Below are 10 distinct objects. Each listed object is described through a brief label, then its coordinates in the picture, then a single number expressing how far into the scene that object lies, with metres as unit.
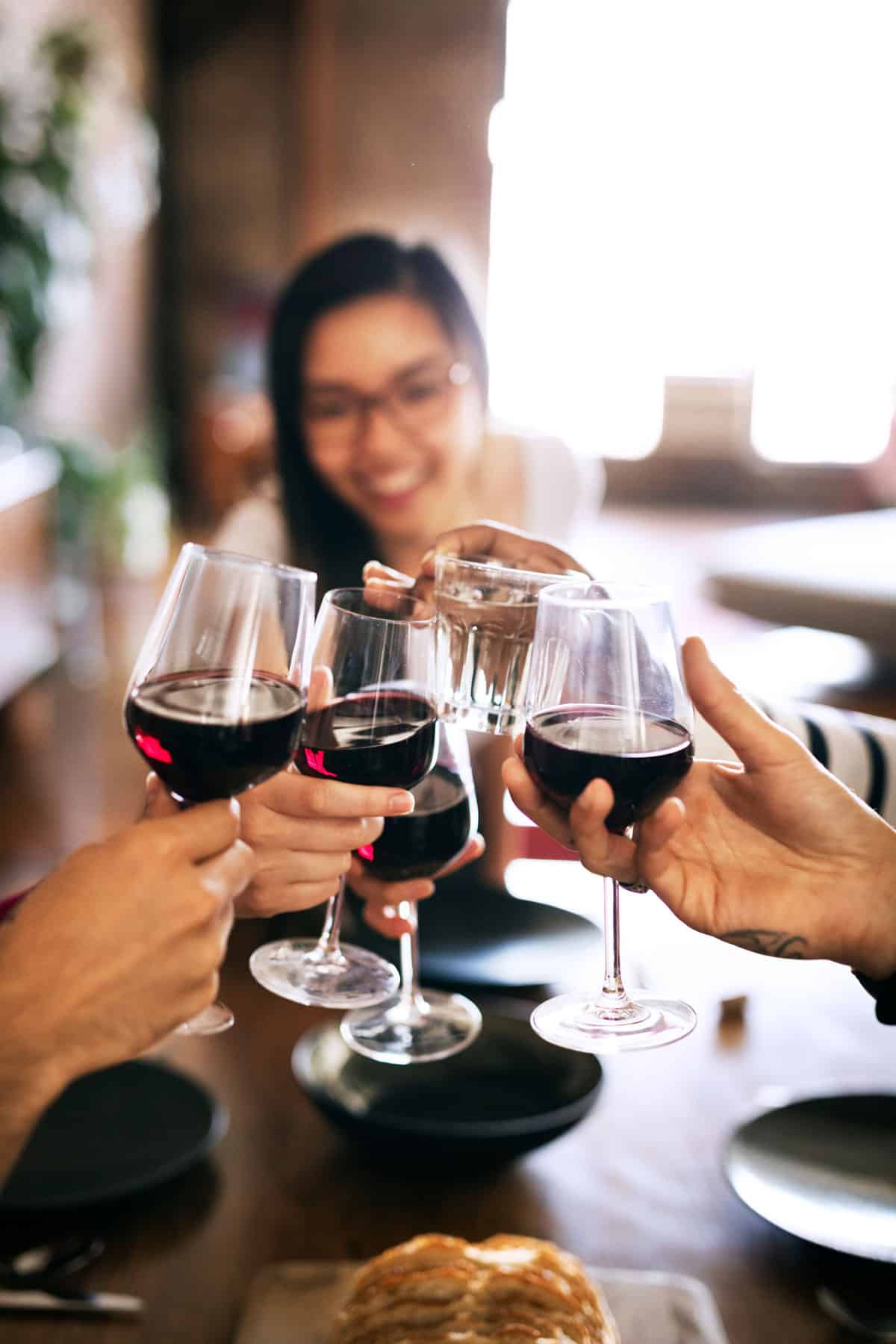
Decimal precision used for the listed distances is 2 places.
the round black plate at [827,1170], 0.88
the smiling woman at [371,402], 1.83
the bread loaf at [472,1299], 0.69
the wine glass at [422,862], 0.90
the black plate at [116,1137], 0.89
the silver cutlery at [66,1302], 0.80
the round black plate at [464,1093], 0.92
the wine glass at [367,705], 0.78
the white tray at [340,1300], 0.78
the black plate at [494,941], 1.24
